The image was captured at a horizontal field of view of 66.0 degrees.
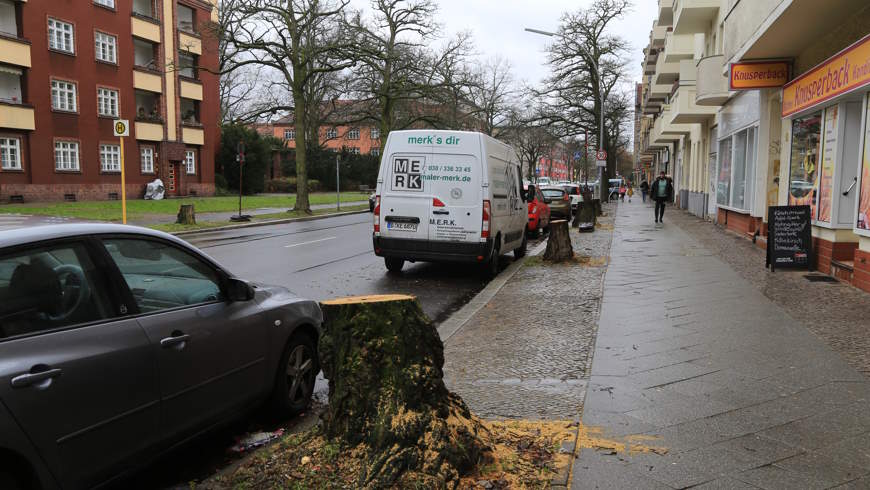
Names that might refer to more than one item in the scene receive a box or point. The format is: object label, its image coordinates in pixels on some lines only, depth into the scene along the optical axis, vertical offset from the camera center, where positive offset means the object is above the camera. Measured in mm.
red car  19719 -981
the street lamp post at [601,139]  32938 +2364
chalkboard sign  11008 -860
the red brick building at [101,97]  33094 +4703
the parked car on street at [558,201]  25312 -685
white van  11047 -266
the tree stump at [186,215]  21797 -1123
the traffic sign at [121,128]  17969 +1410
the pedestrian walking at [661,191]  24094 -270
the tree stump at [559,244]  12938 -1179
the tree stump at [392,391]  3229 -1055
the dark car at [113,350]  2840 -857
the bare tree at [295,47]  26453 +5557
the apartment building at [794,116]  10180 +1376
